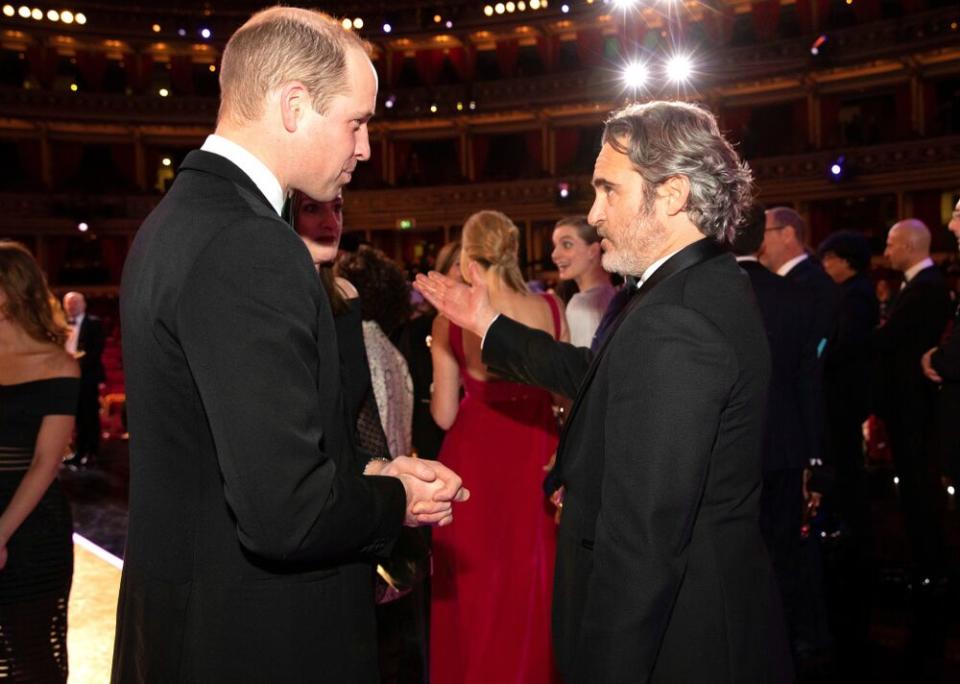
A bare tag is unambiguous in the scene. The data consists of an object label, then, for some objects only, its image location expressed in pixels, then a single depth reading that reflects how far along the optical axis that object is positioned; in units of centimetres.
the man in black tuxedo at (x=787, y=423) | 387
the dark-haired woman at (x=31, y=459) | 265
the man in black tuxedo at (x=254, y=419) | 120
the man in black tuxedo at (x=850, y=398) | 517
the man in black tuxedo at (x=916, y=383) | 484
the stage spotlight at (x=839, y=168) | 2028
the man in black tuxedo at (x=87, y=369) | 924
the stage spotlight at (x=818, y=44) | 2023
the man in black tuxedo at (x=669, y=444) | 161
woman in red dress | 347
